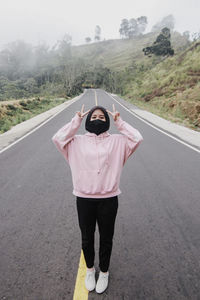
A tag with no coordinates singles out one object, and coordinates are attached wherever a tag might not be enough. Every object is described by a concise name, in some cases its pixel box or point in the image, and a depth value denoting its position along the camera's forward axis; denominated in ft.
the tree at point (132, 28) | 597.52
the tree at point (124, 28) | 593.87
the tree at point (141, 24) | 595.80
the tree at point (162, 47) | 192.84
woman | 7.57
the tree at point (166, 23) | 574.56
